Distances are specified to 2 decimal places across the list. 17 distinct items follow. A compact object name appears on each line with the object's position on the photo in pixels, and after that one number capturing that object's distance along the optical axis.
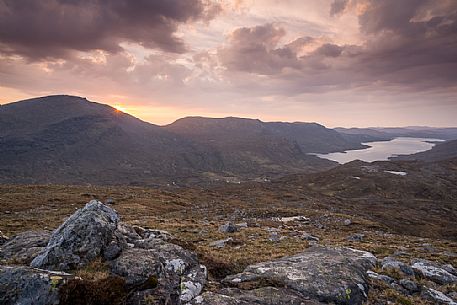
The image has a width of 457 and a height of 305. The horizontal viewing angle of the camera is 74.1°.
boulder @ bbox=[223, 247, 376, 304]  11.78
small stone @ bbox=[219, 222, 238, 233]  32.41
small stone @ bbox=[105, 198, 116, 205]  58.16
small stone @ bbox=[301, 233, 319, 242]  29.96
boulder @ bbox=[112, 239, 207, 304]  10.00
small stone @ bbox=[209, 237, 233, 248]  22.69
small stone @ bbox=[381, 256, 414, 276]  16.69
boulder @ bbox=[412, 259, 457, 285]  17.47
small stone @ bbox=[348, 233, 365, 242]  33.71
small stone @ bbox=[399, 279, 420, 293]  15.07
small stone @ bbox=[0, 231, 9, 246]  16.19
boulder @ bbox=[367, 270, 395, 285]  14.71
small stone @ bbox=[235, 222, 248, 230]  35.75
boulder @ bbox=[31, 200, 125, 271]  10.99
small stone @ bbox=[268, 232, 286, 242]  28.03
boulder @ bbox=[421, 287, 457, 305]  14.12
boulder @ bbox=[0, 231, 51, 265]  12.17
